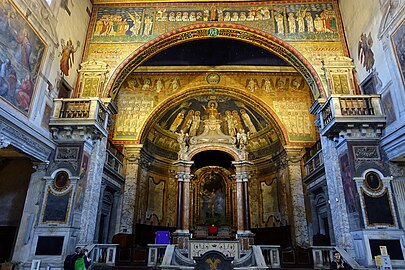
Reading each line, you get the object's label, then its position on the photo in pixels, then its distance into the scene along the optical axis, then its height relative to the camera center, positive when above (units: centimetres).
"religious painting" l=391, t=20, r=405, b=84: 838 +559
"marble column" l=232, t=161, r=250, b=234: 1400 +247
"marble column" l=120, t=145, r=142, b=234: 1459 +278
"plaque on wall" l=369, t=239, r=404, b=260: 828 +5
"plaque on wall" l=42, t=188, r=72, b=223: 922 +111
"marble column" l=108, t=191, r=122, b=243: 1436 +141
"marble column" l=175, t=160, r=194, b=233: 1391 +242
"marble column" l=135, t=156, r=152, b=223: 1593 +300
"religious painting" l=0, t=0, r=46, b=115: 773 +504
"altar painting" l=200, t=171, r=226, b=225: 1738 +272
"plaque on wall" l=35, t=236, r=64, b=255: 879 -3
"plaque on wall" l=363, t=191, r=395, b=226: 860 +108
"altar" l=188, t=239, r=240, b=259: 1280 -3
